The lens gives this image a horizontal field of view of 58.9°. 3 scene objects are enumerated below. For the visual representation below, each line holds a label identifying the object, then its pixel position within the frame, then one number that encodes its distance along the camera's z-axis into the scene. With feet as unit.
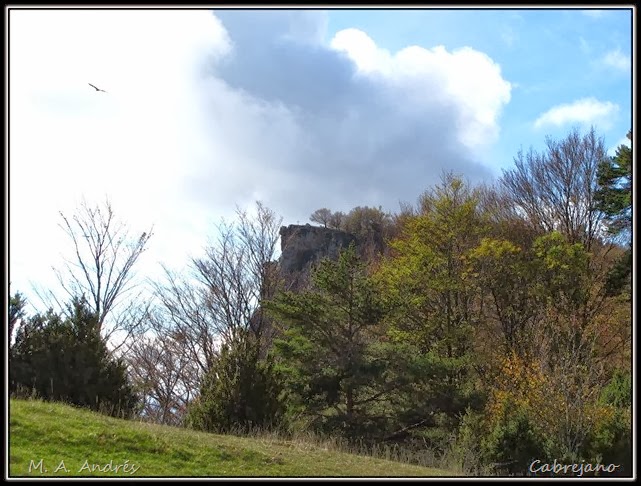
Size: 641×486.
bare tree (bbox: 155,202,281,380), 100.37
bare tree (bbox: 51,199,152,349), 91.35
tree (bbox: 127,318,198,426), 100.07
